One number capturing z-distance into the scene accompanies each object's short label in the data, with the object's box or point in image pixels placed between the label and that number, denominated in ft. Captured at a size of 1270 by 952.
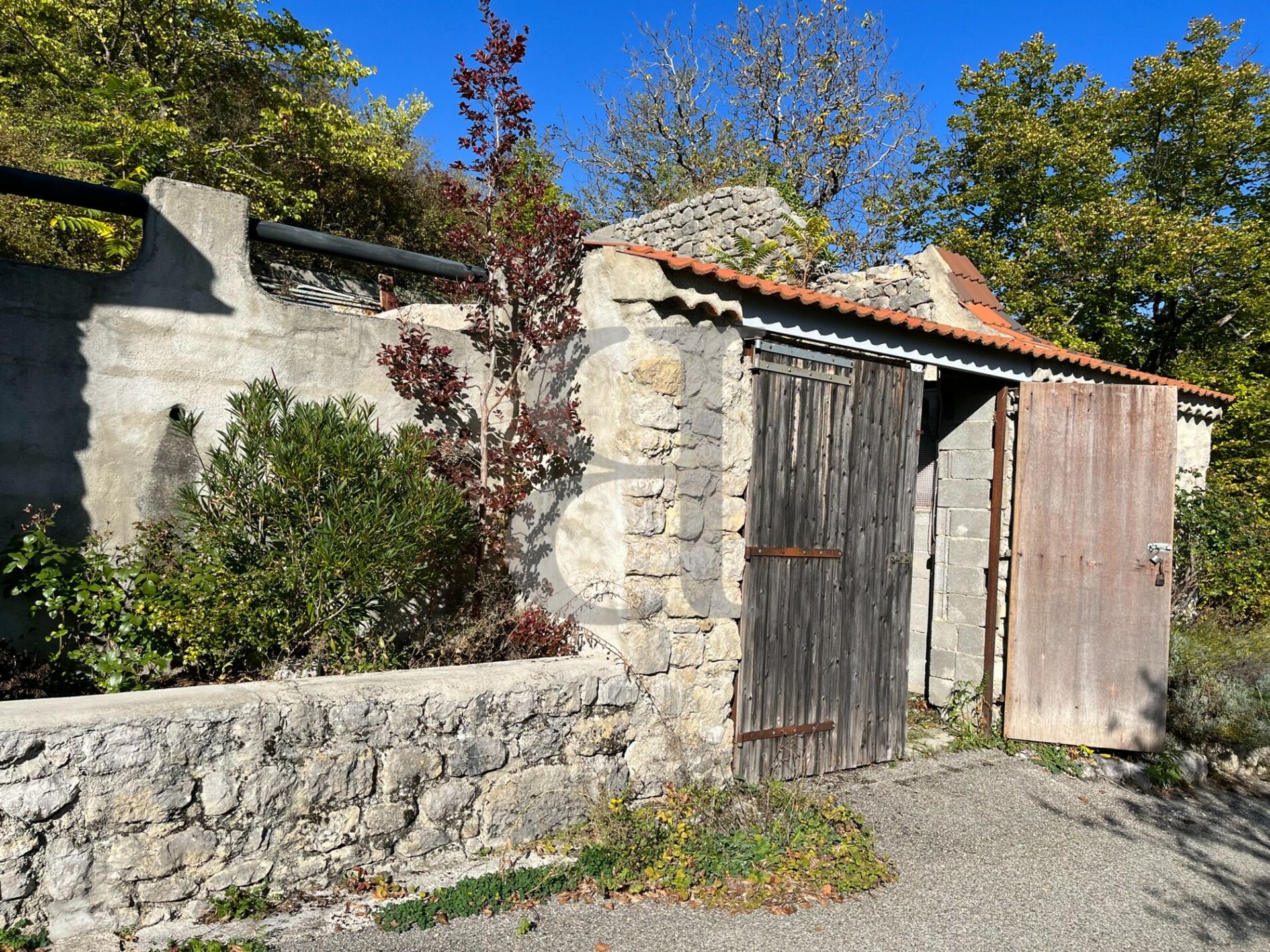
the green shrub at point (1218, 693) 20.56
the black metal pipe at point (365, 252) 15.76
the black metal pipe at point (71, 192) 12.85
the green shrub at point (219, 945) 9.34
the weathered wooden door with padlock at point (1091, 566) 19.48
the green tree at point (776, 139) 57.31
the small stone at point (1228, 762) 20.04
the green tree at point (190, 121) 31.81
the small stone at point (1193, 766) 18.99
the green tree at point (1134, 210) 46.50
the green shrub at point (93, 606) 12.00
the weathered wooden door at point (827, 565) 15.75
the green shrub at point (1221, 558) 28.94
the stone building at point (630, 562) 10.00
